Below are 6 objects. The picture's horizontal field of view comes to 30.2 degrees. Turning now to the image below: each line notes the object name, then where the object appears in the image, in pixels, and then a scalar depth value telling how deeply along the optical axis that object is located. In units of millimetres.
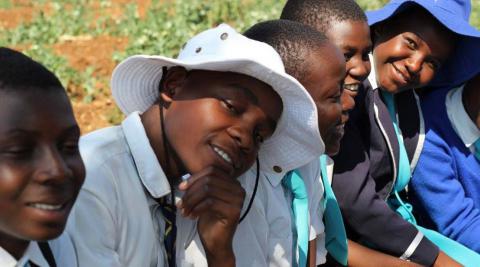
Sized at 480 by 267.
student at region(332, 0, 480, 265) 3270
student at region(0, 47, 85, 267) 1834
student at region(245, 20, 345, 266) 2723
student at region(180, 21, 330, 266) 2641
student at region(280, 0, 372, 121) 3057
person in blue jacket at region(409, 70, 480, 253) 3559
